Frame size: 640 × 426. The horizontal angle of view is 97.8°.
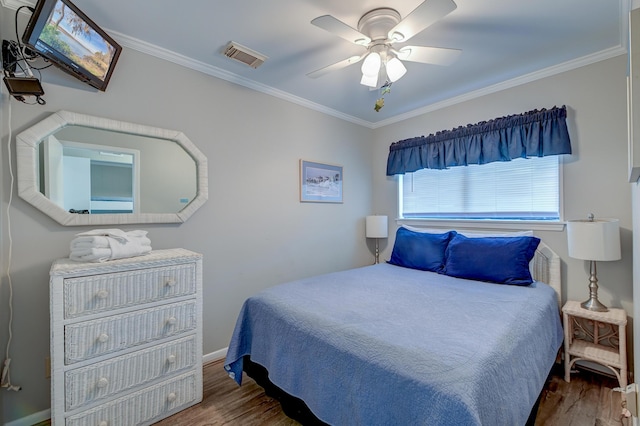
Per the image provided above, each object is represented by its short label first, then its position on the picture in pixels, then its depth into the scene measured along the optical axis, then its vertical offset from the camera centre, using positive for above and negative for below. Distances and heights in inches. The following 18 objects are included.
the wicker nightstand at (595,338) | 72.9 -38.3
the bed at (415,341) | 41.2 -23.9
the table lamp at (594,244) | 76.5 -9.3
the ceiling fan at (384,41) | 62.2 +41.7
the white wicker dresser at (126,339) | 56.2 -27.9
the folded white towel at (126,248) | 63.6 -8.0
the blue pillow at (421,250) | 108.0 -15.4
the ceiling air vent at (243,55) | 82.0 +48.8
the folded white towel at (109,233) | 64.6 -4.3
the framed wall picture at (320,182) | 122.0 +14.1
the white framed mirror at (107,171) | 66.4 +12.0
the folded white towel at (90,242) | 61.4 -5.9
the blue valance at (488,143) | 93.3 +27.1
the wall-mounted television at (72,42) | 57.7 +39.8
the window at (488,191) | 99.4 +8.4
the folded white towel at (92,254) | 61.0 -8.7
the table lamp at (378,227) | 139.1 -7.2
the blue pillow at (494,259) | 87.7 -15.8
